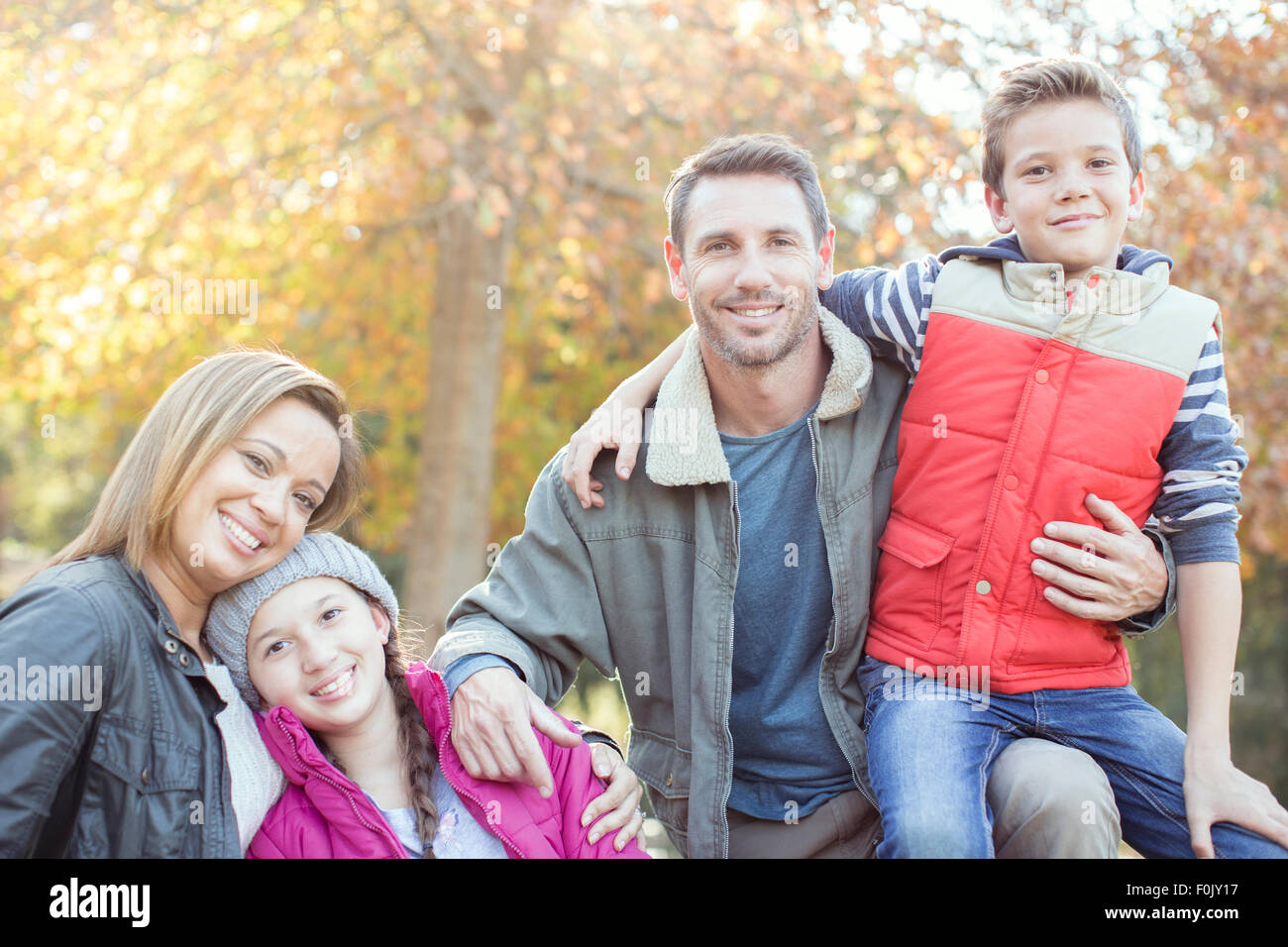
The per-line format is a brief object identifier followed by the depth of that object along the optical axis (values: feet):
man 9.10
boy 8.07
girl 7.78
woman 6.65
